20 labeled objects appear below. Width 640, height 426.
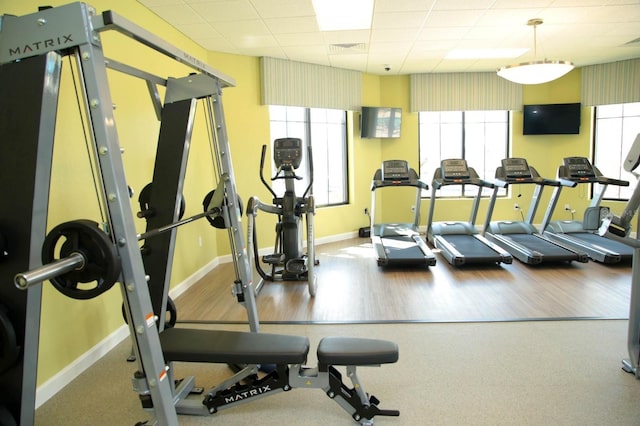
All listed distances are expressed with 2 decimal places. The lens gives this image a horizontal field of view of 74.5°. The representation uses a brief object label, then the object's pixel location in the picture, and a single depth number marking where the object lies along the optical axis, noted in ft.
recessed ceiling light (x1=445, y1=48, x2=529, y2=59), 19.84
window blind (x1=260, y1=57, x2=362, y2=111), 20.16
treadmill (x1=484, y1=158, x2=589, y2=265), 17.33
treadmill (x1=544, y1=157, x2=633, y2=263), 17.63
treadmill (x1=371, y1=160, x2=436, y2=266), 19.27
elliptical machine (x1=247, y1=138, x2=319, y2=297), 15.44
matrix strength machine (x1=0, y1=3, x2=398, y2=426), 4.63
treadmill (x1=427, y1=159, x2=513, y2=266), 18.51
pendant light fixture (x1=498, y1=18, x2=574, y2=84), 15.33
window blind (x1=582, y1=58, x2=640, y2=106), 22.43
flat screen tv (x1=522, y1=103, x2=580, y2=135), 24.29
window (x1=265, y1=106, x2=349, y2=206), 22.89
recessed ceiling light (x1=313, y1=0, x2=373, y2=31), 13.39
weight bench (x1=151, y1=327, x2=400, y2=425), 6.95
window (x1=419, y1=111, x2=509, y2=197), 26.27
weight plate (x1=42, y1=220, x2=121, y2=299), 4.61
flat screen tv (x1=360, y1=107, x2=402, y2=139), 24.04
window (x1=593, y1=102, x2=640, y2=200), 23.76
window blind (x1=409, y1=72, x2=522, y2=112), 24.91
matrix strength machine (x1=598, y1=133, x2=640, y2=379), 8.48
